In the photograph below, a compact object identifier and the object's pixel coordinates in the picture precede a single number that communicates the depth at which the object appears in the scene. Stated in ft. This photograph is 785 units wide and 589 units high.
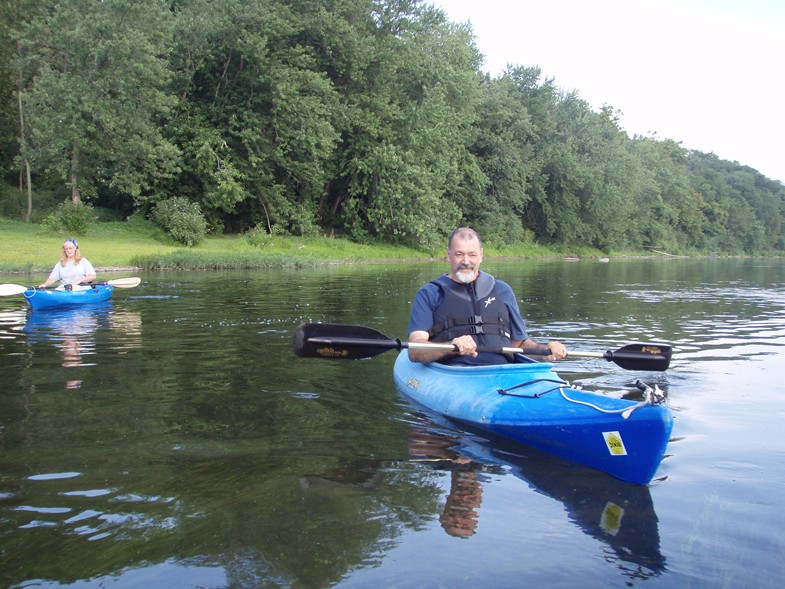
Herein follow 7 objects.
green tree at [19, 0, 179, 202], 89.86
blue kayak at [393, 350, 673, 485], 13.08
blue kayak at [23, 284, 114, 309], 38.83
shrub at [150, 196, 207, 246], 93.25
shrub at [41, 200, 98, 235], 89.02
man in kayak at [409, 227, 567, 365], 18.98
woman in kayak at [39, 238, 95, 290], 41.83
